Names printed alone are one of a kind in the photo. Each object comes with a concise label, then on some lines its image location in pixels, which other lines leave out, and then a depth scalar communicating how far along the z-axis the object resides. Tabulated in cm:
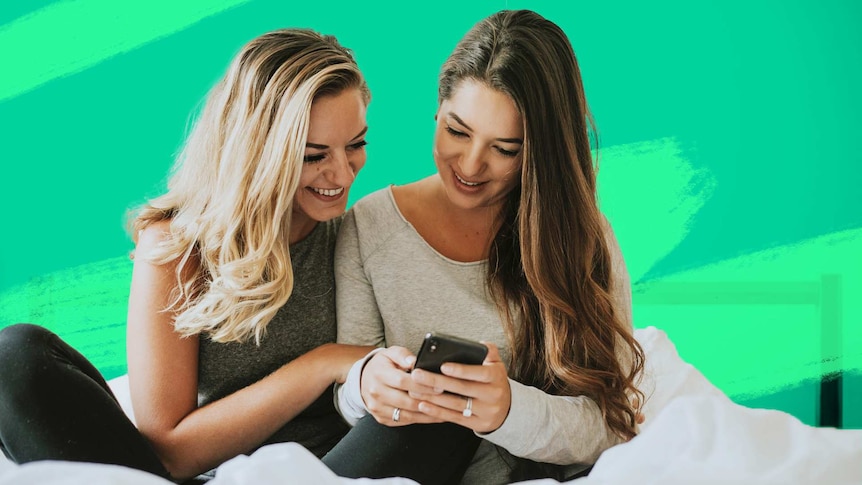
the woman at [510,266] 140
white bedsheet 98
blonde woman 140
